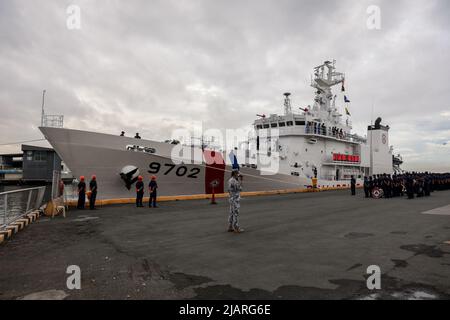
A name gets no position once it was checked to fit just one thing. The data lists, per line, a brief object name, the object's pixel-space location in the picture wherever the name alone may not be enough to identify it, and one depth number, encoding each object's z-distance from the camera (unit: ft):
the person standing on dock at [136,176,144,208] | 42.33
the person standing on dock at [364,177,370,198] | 60.75
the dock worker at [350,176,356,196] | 65.57
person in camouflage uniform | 23.84
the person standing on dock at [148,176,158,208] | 42.22
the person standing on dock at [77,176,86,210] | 39.62
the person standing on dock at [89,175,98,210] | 39.64
